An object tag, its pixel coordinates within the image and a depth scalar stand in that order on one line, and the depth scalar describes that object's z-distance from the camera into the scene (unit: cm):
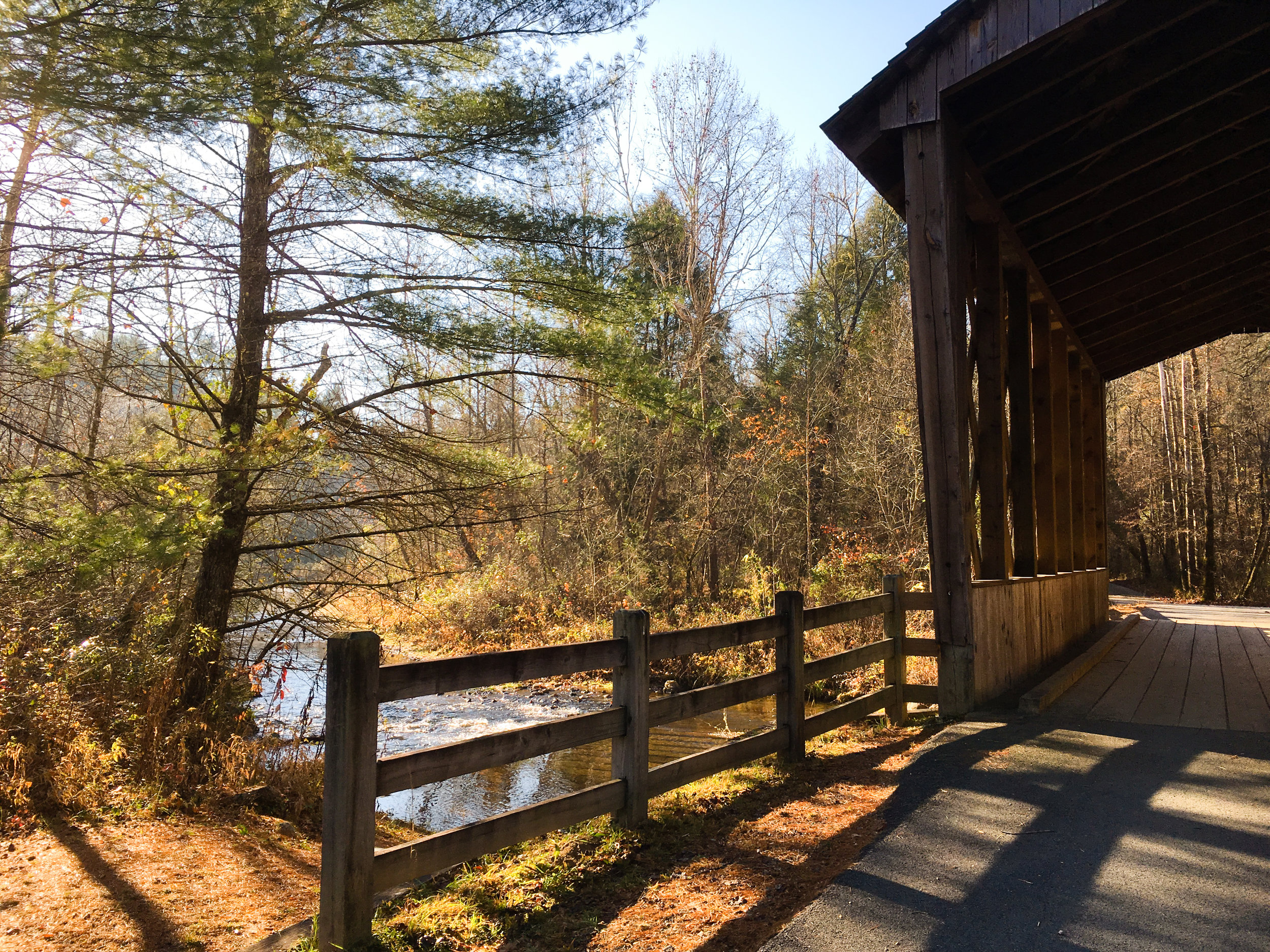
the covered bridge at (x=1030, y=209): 631
